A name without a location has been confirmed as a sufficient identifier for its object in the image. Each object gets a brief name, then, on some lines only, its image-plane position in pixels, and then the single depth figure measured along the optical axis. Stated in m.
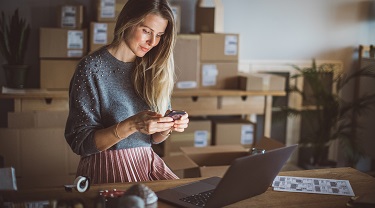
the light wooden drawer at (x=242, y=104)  3.97
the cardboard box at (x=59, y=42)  3.65
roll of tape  1.68
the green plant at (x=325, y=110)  4.27
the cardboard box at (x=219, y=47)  3.90
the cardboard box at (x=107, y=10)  3.71
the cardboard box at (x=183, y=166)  2.96
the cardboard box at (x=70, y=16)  3.75
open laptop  1.50
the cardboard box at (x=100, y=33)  3.71
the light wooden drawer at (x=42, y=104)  3.57
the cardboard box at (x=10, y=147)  3.48
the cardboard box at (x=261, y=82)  3.92
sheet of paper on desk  1.88
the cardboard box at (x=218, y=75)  3.94
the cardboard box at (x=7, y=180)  1.46
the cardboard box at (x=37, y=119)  3.52
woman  1.96
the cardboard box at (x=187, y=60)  3.82
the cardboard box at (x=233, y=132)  3.99
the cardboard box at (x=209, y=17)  3.94
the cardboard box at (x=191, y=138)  3.89
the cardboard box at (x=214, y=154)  3.37
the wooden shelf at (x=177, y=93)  3.52
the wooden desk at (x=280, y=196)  1.70
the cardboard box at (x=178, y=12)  3.84
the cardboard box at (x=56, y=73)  3.67
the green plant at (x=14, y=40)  3.63
